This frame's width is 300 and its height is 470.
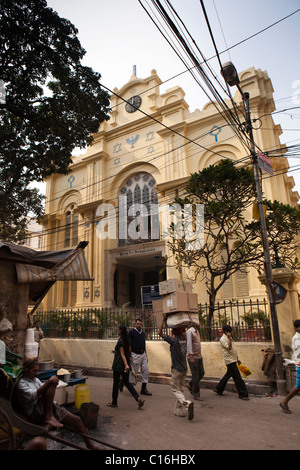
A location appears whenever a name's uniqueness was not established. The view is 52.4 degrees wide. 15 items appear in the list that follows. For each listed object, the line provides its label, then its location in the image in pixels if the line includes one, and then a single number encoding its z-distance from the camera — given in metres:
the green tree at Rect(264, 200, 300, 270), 9.12
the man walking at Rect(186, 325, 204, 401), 6.37
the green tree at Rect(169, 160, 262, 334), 9.57
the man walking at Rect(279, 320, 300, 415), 5.00
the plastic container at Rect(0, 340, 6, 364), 4.37
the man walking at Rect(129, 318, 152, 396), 6.91
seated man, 3.81
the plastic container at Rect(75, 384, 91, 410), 5.35
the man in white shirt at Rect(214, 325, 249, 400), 6.39
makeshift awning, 5.39
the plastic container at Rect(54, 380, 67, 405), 5.23
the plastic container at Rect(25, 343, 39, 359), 5.54
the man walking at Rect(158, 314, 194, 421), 5.19
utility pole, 6.62
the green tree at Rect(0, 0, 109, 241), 9.24
